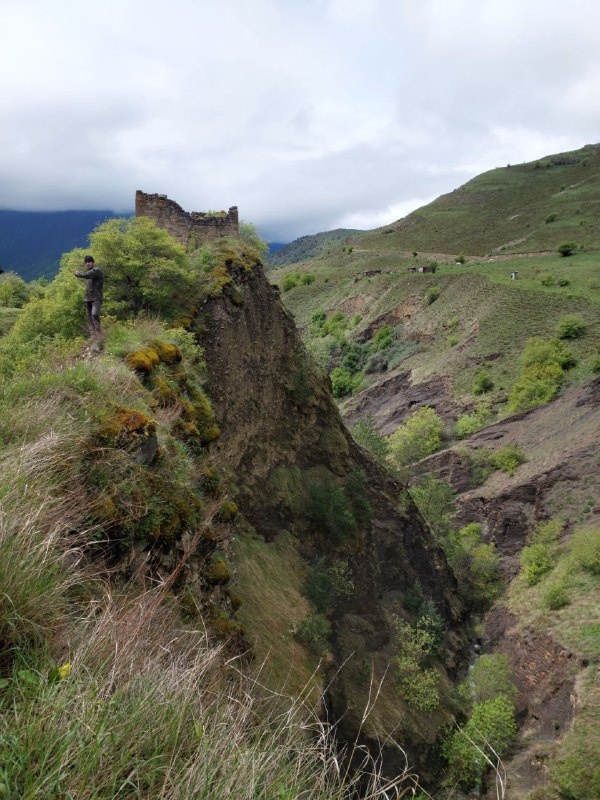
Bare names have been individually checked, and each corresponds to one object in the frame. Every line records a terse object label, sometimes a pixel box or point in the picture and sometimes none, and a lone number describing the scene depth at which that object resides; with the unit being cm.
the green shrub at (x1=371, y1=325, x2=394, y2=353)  7081
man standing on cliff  1130
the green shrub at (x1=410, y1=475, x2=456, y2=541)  3850
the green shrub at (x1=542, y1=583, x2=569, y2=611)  2912
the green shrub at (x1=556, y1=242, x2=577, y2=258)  7506
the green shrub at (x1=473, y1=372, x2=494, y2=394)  5203
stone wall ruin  2217
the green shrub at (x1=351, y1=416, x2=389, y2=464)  4125
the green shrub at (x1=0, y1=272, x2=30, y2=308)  3020
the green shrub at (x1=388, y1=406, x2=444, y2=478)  4741
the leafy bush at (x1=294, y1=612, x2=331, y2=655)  1727
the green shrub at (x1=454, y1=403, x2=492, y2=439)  4850
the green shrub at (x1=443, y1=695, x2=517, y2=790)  2119
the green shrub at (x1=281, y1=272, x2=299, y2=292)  9888
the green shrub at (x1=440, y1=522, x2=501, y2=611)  3503
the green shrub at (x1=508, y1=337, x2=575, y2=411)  4622
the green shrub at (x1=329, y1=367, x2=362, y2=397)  6794
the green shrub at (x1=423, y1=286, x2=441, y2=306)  7081
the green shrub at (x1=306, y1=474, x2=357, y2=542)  2345
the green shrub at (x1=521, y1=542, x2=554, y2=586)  3338
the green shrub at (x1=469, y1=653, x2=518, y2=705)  2634
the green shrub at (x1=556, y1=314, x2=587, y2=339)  5112
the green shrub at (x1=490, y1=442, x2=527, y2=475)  4084
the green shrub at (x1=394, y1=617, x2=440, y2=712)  2245
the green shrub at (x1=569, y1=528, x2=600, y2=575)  2998
